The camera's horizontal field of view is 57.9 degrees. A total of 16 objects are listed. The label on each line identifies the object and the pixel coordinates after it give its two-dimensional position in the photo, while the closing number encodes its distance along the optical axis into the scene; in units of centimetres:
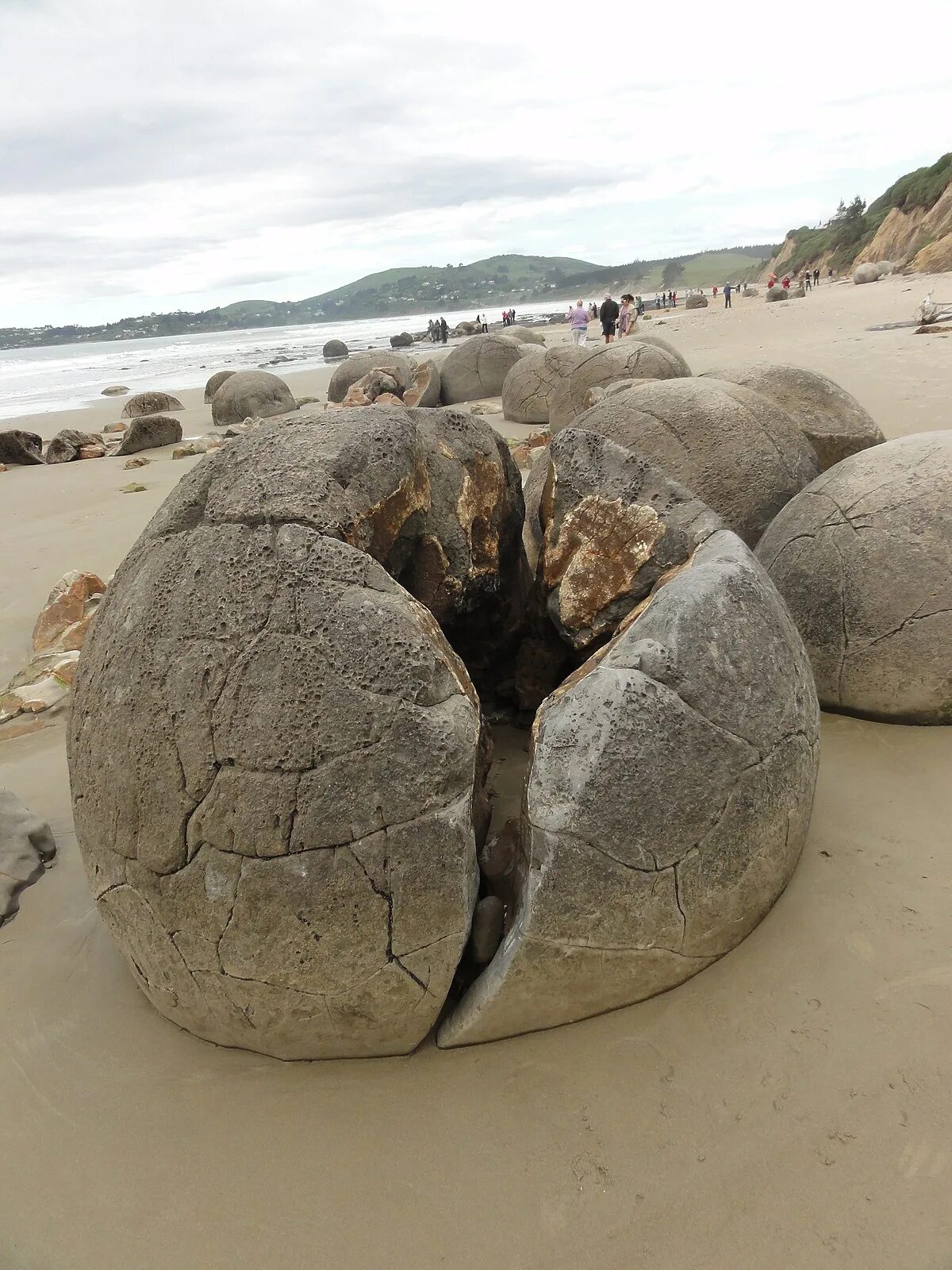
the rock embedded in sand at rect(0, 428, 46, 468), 1339
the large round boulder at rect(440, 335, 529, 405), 1432
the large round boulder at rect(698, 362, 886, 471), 499
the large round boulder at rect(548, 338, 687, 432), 991
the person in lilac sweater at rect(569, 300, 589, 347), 1658
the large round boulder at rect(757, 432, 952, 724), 336
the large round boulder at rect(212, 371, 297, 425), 1573
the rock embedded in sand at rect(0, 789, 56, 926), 303
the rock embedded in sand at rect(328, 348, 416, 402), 1623
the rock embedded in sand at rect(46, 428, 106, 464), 1359
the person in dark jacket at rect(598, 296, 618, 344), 1705
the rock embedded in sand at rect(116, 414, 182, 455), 1342
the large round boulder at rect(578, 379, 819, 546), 429
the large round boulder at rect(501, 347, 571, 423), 1141
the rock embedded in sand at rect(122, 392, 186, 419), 1797
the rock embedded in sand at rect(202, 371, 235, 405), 1948
